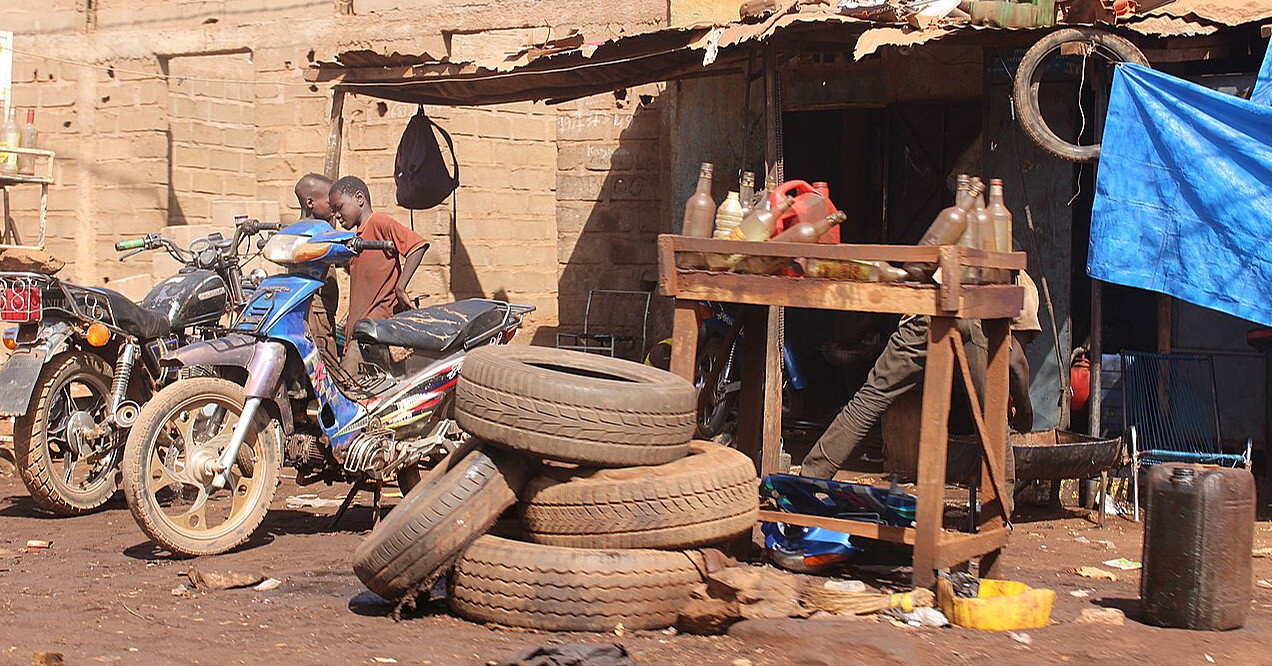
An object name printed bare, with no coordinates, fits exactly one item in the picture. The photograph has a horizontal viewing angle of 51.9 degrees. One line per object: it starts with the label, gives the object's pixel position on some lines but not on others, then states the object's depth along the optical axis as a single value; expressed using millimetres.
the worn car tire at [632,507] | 4438
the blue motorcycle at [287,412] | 5480
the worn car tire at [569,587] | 4297
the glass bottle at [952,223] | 5074
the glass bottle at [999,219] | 5316
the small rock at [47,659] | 3793
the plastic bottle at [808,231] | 5109
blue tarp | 6652
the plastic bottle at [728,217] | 5426
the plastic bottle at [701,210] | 5488
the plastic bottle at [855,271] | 4715
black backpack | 10500
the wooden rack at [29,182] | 12312
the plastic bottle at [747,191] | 5719
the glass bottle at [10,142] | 12367
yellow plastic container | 4391
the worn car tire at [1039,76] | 7121
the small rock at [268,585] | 4984
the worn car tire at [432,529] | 4348
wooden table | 4637
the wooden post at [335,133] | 9734
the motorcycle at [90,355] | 6113
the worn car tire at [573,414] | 4453
